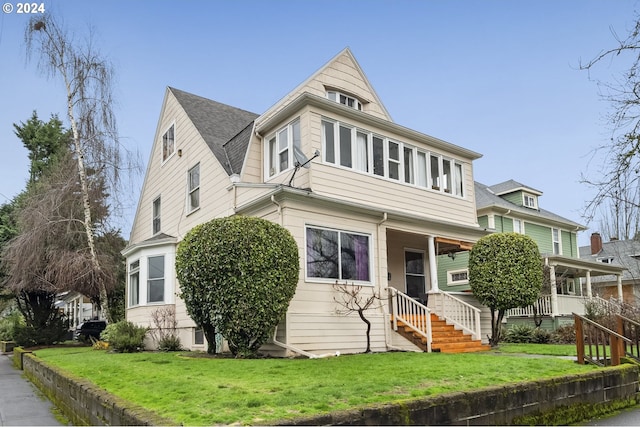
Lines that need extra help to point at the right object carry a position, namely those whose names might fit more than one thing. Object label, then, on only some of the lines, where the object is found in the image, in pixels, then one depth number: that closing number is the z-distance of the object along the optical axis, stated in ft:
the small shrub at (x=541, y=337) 55.62
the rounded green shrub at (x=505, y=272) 45.98
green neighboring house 72.02
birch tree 63.36
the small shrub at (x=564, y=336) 54.95
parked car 77.07
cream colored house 38.68
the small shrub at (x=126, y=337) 45.57
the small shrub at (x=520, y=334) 56.03
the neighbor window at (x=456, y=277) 80.84
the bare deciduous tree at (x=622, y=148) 20.93
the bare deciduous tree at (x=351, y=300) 38.60
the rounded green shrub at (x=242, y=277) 32.91
